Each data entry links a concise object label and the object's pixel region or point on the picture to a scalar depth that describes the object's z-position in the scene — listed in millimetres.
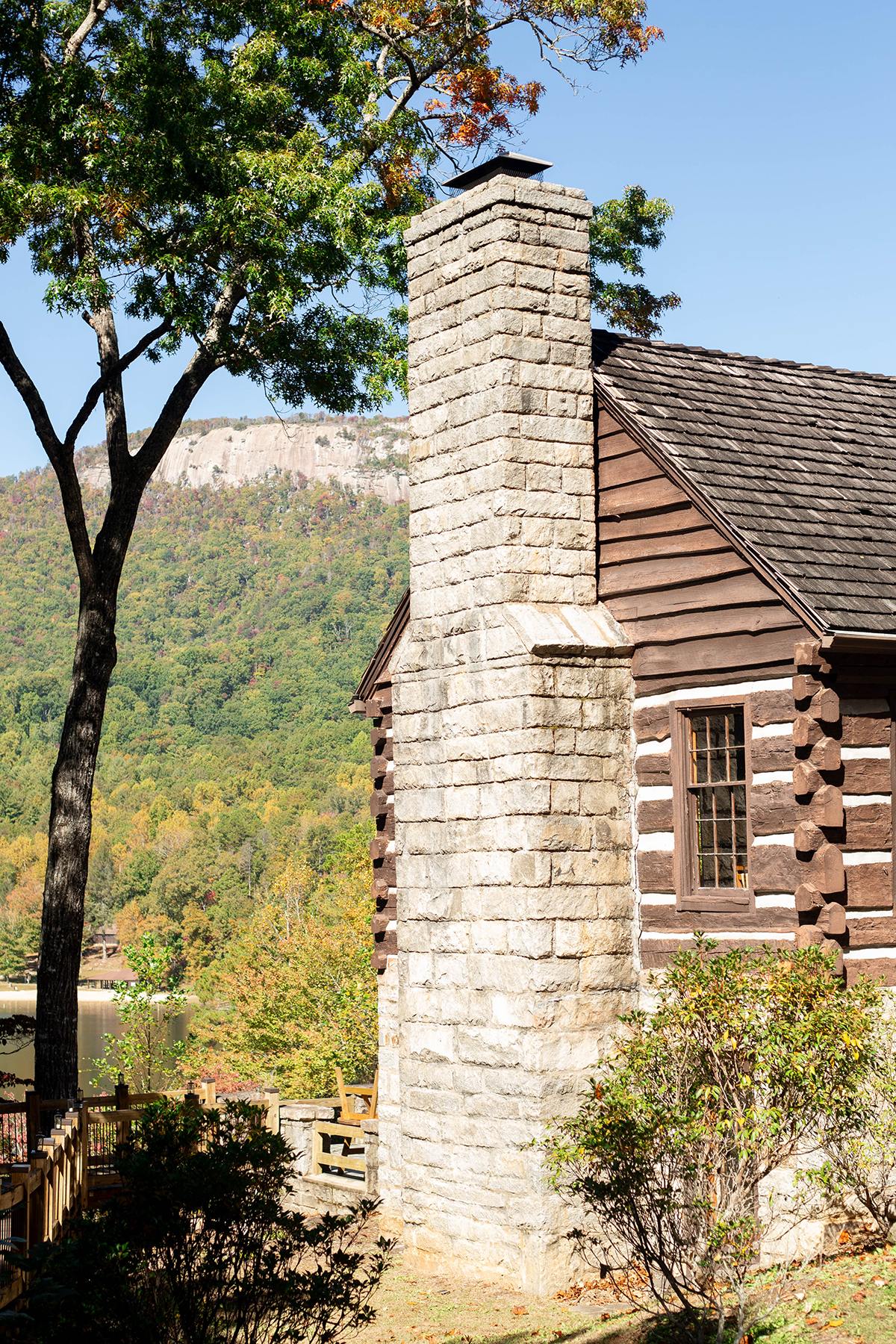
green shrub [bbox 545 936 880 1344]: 8109
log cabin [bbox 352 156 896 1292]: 9852
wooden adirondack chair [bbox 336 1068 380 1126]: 16297
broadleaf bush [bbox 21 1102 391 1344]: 5719
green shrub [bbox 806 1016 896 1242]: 9000
